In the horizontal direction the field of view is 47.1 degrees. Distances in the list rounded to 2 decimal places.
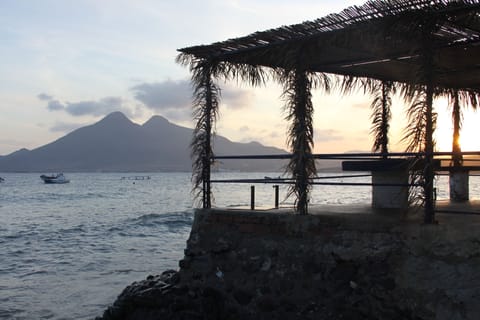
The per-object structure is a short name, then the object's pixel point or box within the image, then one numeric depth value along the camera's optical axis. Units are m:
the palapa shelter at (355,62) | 7.13
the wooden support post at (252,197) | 9.70
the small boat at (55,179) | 102.81
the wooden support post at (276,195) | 10.23
